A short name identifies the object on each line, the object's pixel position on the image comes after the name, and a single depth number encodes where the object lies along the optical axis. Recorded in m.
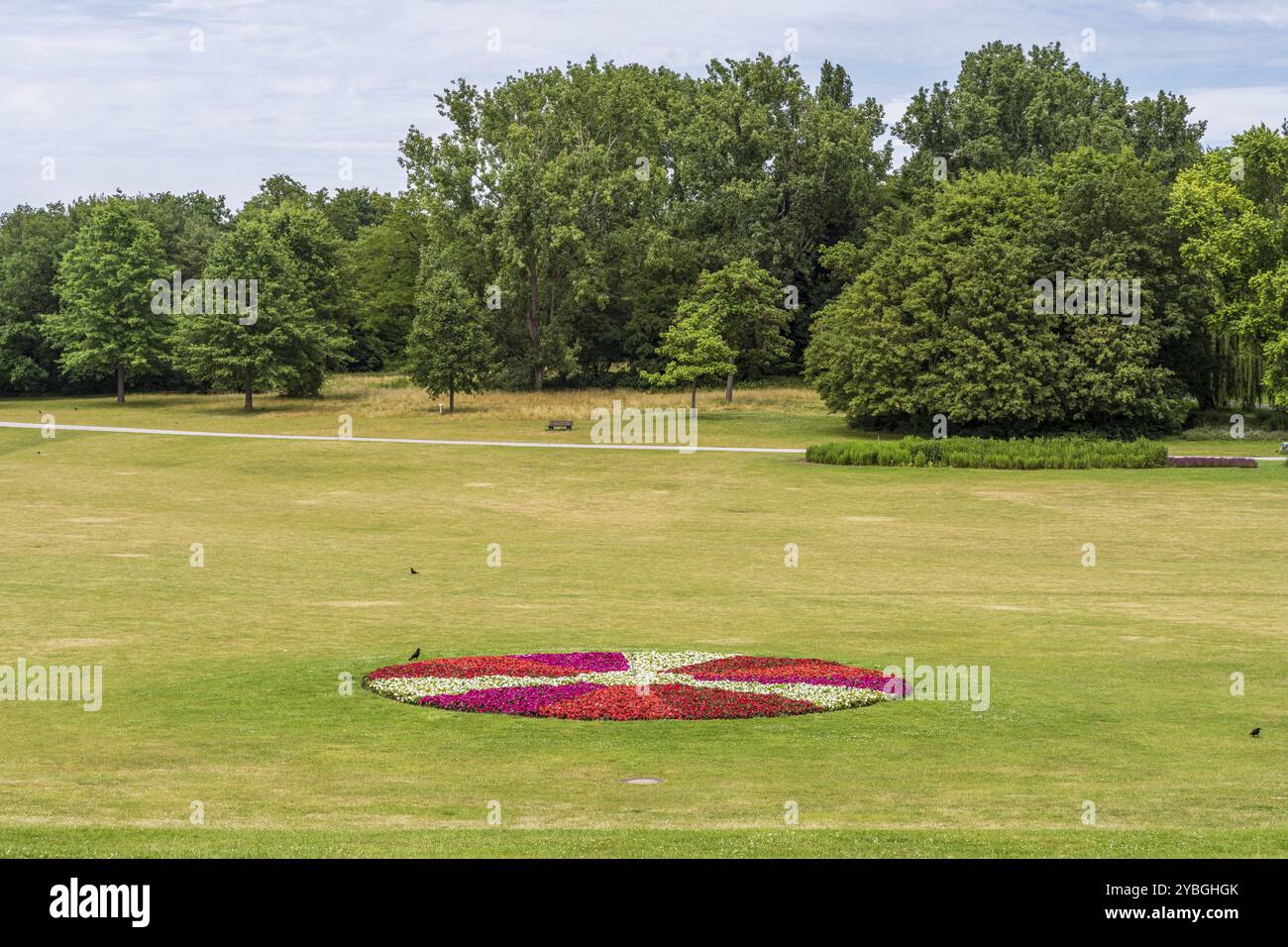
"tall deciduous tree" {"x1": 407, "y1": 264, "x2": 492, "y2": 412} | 95.19
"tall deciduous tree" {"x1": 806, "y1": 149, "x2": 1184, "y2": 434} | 74.81
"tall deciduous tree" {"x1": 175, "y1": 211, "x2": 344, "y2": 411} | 98.25
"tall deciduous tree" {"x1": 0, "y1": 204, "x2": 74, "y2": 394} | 115.94
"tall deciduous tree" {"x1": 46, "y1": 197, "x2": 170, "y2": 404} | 106.88
